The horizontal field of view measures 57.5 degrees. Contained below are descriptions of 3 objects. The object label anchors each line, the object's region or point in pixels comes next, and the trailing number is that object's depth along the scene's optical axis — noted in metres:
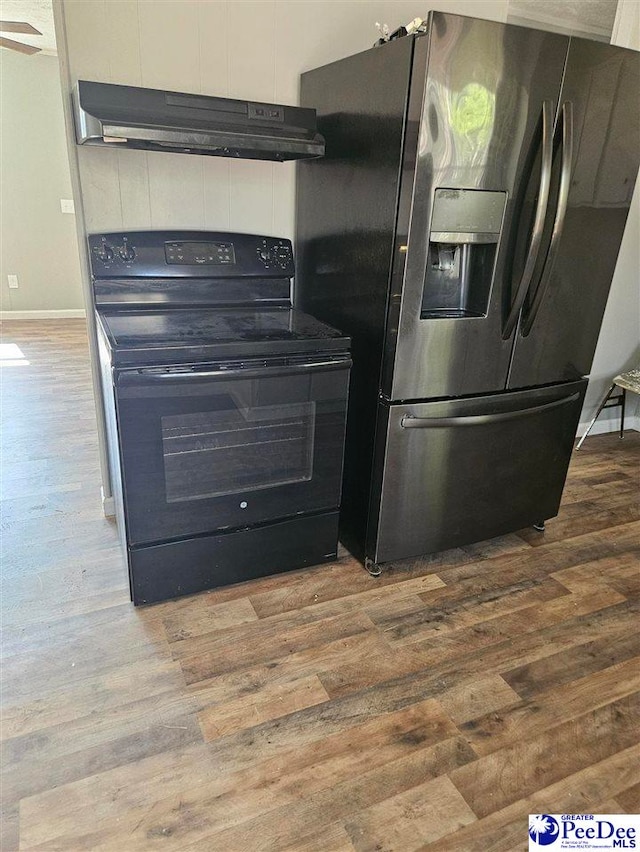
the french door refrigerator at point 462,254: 1.64
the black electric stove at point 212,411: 1.69
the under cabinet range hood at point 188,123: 1.64
